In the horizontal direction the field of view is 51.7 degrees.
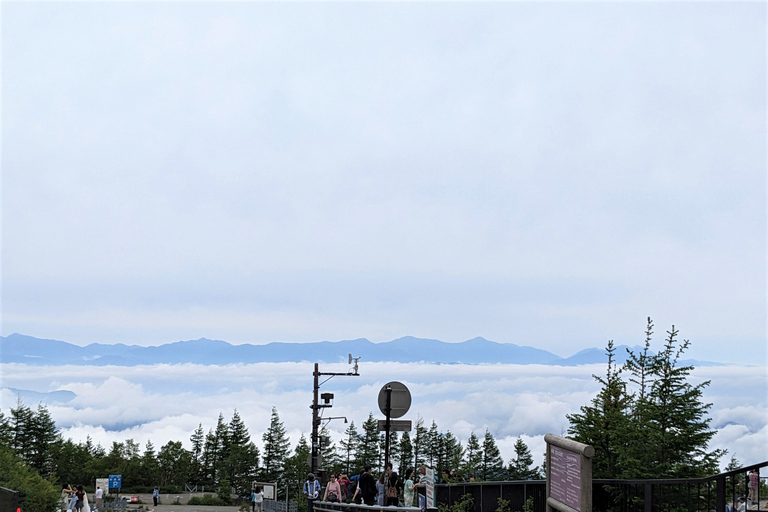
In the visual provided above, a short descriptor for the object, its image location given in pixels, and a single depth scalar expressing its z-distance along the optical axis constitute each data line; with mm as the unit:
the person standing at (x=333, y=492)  19125
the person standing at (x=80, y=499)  32719
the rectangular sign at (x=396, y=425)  16655
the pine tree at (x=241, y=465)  133875
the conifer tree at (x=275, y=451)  136375
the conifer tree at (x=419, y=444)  133000
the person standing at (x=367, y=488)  18406
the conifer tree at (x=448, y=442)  128175
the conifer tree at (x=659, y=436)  14641
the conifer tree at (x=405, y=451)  131375
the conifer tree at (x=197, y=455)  141125
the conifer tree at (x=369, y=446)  124500
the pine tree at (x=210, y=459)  139000
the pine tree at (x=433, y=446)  132500
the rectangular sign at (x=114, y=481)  71362
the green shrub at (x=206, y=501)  77331
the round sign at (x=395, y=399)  16938
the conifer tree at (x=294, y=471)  131375
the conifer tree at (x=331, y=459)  125306
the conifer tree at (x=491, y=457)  135500
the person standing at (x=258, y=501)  48138
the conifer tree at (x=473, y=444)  141125
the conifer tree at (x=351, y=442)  135750
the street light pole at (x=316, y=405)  39406
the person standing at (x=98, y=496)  53262
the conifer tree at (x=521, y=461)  132250
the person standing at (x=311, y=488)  21688
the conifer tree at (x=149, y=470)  140625
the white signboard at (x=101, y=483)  56438
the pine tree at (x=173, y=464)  140625
